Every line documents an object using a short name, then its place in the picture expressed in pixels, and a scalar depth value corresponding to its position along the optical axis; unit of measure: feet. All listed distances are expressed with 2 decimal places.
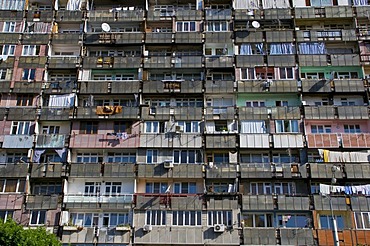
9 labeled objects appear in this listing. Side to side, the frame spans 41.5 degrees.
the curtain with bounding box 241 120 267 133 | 118.93
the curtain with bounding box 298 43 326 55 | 126.93
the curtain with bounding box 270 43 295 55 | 127.44
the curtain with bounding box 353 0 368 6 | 133.74
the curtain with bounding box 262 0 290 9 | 135.23
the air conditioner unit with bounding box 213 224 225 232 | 107.24
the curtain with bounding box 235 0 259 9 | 135.13
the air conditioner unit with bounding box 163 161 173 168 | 114.42
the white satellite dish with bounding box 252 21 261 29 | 130.21
